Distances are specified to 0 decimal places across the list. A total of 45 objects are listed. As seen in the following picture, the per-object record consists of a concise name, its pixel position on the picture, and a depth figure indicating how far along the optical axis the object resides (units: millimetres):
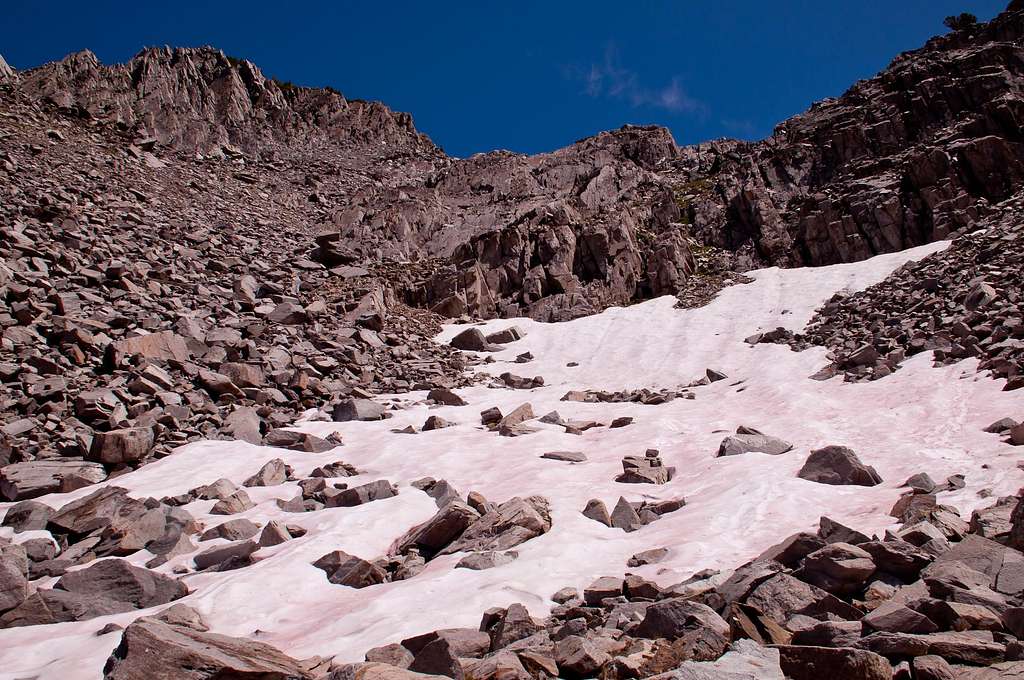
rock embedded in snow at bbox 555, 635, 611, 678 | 5039
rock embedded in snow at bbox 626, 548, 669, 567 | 8320
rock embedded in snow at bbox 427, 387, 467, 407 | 22031
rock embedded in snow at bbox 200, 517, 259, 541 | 10477
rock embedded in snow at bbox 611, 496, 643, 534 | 10109
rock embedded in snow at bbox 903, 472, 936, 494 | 9471
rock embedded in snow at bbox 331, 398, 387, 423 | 19359
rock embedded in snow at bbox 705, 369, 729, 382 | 23188
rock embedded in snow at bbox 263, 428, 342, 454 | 16000
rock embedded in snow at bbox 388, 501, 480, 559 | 9992
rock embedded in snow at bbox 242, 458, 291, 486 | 13164
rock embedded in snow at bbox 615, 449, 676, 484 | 12484
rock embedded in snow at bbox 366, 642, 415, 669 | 5957
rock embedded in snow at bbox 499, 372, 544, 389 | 25594
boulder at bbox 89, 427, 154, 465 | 13648
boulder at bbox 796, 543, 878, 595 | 6207
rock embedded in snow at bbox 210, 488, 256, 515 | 11562
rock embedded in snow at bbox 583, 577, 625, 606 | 7133
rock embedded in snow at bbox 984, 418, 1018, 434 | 11711
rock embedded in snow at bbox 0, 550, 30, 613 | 7808
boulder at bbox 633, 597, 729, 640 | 5520
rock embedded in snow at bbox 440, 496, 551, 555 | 9469
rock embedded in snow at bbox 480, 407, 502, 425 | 18997
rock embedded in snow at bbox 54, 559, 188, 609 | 8164
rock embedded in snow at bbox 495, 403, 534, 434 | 17484
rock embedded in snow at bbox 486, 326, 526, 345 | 33219
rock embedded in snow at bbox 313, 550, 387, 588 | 8773
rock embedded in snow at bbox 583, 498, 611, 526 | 10320
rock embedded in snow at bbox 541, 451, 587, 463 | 14352
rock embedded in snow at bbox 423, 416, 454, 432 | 18186
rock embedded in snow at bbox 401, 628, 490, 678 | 5559
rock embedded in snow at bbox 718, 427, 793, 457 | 13305
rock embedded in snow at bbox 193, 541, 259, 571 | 9484
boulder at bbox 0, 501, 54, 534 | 10656
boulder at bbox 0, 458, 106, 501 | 11938
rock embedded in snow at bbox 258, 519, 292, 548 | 10234
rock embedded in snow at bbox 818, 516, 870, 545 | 7066
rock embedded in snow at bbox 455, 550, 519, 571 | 8570
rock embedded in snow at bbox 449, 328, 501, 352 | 32125
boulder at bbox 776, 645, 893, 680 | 4117
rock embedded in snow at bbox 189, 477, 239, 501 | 12148
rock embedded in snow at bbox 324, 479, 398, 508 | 11852
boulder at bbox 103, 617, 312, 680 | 5348
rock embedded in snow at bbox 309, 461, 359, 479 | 13766
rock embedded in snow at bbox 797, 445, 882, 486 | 10578
